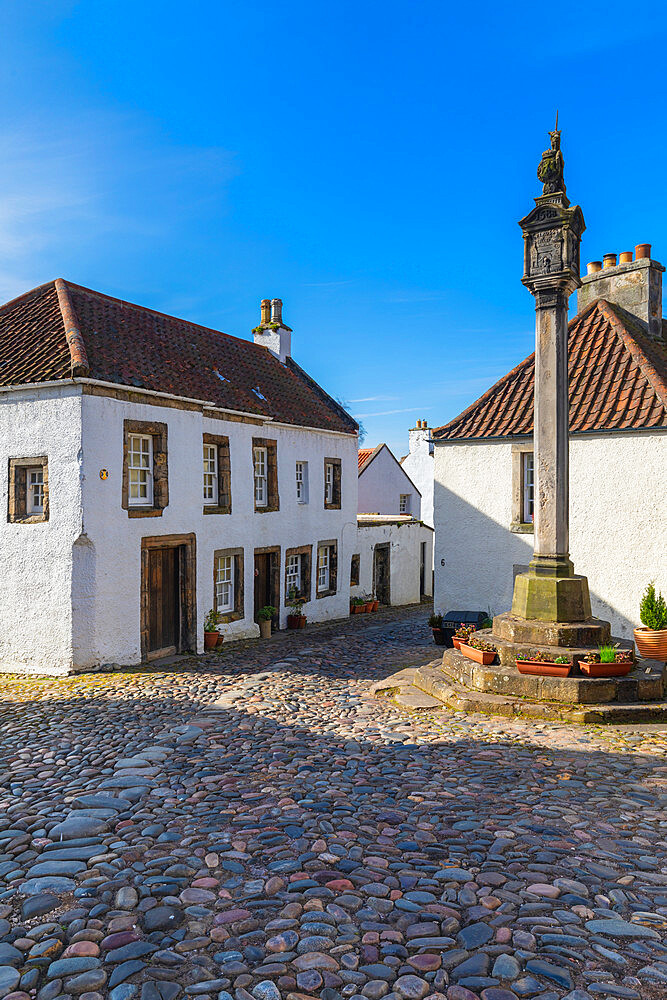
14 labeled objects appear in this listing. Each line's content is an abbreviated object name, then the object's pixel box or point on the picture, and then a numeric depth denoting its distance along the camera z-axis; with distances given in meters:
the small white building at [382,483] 34.44
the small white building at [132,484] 12.95
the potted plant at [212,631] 15.92
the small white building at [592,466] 14.29
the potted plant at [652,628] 12.15
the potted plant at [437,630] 16.14
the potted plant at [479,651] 9.98
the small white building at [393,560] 25.42
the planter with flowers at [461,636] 11.16
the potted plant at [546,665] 9.30
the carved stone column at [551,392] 10.35
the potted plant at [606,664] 9.21
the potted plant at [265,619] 18.30
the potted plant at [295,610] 19.77
